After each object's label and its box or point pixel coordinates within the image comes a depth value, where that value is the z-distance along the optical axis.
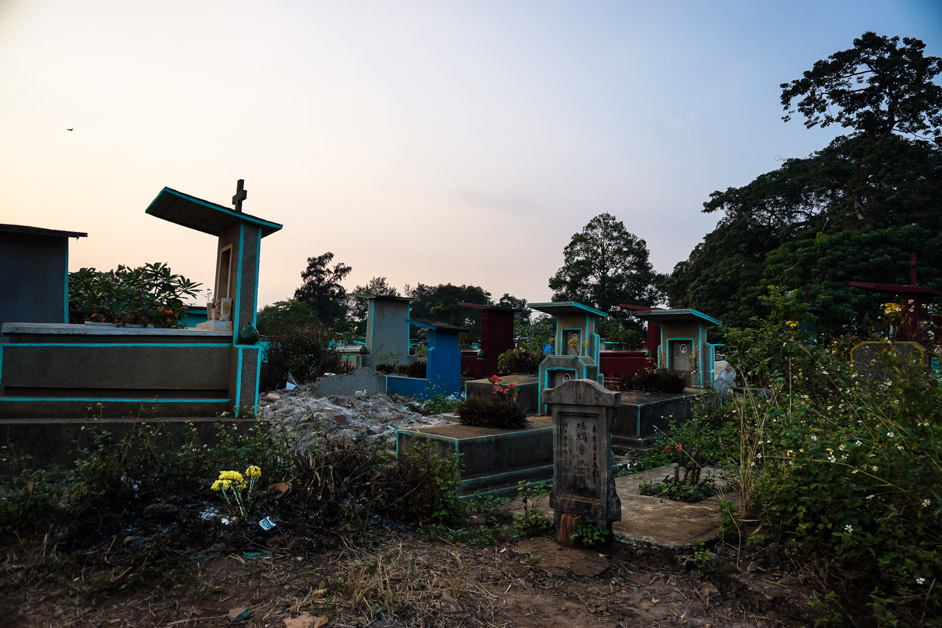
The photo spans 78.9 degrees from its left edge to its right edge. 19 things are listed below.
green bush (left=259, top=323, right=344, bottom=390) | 13.62
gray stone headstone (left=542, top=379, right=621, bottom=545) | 4.68
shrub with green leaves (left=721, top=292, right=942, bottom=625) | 3.27
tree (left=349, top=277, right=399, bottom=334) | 54.25
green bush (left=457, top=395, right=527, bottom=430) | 7.80
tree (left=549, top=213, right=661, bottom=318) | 40.16
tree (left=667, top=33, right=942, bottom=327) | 22.73
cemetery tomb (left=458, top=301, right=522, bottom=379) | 19.84
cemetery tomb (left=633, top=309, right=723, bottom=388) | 13.84
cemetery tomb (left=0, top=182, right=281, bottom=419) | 7.13
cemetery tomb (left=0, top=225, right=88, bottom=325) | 8.63
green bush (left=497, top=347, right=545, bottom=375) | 13.94
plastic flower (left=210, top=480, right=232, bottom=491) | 4.21
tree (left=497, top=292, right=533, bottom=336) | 51.81
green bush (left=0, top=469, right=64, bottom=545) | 4.15
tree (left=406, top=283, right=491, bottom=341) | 53.22
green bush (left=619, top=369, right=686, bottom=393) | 11.63
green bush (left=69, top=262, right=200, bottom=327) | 8.76
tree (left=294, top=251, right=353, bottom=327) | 49.92
